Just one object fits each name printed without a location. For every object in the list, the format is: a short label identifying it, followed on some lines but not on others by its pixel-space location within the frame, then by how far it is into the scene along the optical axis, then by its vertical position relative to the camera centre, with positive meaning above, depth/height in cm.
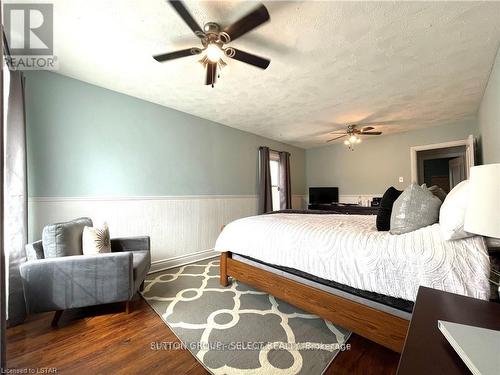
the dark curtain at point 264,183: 430 +13
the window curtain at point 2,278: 74 -31
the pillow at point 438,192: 160 -6
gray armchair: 160 -69
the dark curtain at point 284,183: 485 +13
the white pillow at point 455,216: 104 -16
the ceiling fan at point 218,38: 128 +109
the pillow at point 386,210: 155 -19
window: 480 +30
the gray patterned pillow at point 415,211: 133 -17
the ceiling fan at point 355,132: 361 +99
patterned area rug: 129 -108
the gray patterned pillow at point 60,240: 169 -39
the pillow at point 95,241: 184 -43
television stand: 406 -46
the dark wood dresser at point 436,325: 52 -45
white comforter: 104 -44
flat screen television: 502 -19
